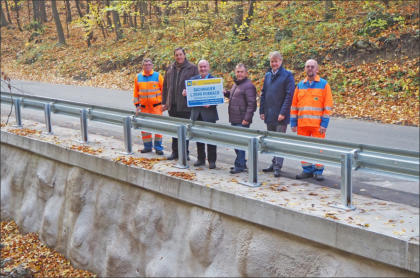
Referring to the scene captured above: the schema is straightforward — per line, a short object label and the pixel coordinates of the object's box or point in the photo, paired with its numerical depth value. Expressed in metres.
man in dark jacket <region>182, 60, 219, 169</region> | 7.35
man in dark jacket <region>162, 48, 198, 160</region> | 7.78
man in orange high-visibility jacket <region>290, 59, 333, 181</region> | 6.58
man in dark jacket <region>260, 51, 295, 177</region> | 6.90
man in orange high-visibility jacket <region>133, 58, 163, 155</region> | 8.46
